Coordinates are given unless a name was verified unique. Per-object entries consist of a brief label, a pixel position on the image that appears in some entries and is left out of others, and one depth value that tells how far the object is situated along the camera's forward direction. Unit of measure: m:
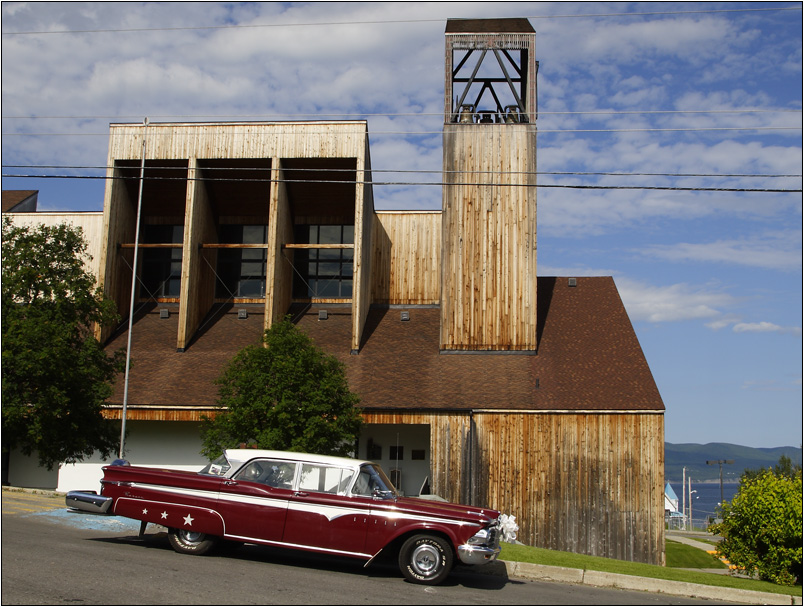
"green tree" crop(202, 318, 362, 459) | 18.78
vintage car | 10.62
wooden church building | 22.78
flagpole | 20.83
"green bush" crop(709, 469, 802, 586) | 15.19
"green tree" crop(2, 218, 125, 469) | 16.97
